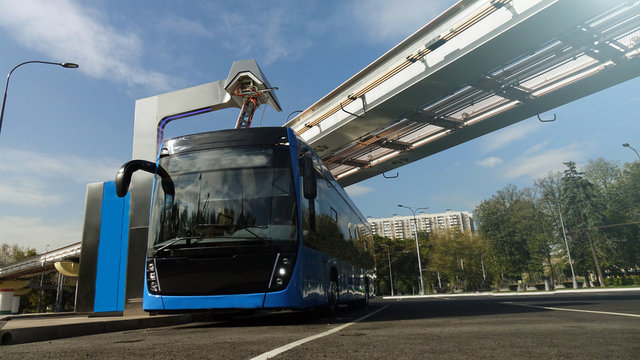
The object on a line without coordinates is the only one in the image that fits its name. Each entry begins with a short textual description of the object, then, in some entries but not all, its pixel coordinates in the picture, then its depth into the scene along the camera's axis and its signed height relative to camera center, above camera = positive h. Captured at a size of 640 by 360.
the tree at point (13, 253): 57.19 +6.97
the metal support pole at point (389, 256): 64.49 +4.33
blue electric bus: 6.42 +1.10
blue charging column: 11.32 +1.22
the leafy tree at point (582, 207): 42.66 +6.89
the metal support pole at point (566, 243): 38.62 +3.18
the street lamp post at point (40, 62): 14.83 +8.18
